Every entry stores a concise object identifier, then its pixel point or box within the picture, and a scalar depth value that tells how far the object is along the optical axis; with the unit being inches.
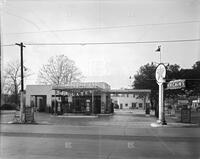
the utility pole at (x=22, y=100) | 887.7
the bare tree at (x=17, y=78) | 881.4
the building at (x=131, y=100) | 1428.4
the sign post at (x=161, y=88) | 803.0
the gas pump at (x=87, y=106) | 1454.6
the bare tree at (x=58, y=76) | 1362.0
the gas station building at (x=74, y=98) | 1363.2
